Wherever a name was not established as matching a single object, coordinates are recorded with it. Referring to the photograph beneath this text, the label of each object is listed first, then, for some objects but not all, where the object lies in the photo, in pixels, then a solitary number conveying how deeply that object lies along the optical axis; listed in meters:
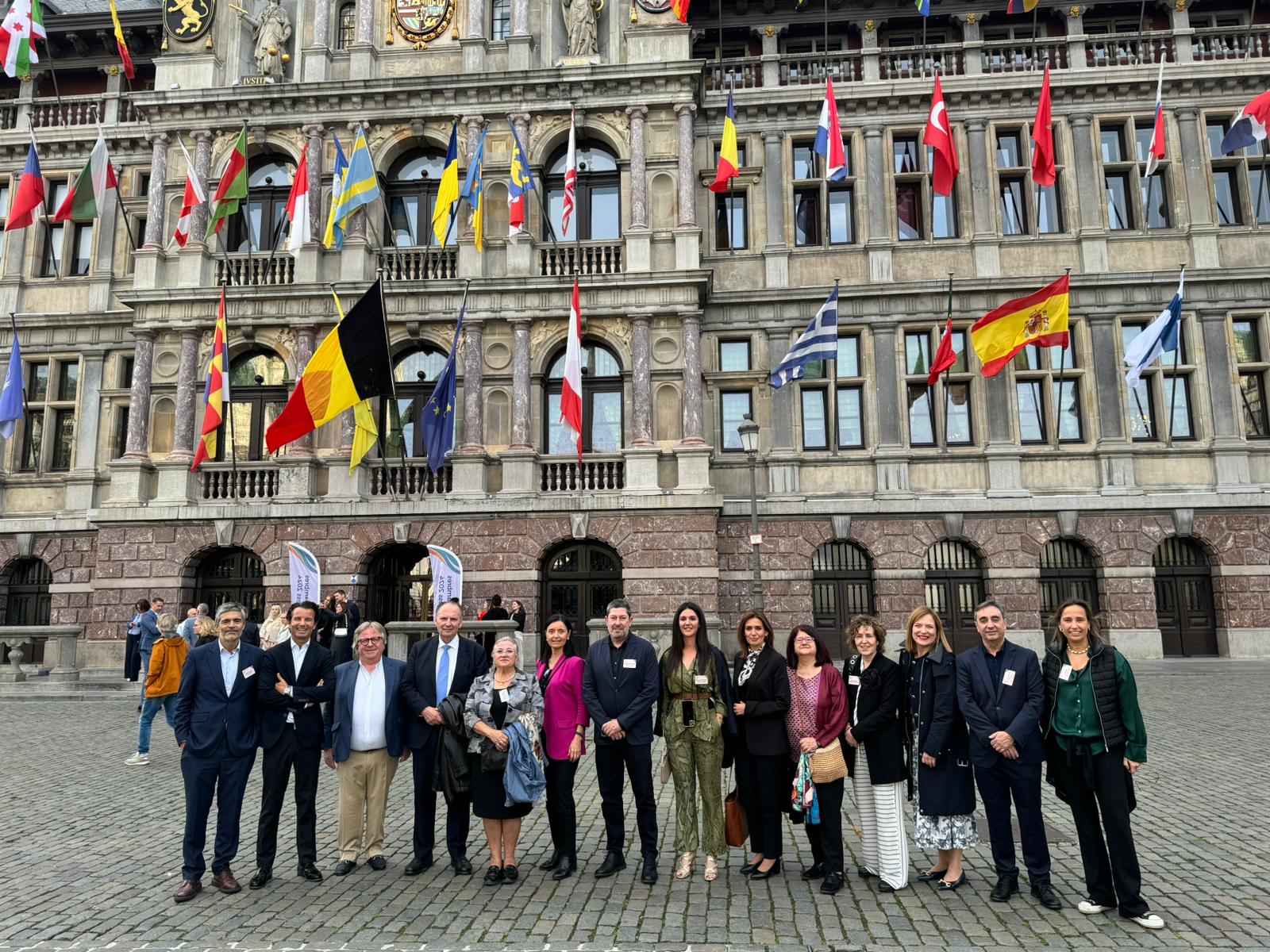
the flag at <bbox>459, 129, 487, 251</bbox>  21.06
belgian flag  17.61
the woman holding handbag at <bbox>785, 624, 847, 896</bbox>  6.44
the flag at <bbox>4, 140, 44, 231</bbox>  20.53
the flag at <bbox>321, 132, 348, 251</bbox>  21.25
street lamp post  16.88
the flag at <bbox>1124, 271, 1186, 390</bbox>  19.47
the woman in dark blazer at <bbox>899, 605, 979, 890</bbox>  6.34
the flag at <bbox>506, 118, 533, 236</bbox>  20.94
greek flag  19.66
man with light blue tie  6.91
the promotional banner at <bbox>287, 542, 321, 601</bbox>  19.06
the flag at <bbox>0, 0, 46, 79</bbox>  20.66
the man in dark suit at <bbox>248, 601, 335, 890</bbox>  6.77
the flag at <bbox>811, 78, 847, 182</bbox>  20.47
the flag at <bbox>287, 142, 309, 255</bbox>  21.06
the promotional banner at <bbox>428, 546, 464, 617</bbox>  19.08
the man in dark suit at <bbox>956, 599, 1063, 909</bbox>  6.12
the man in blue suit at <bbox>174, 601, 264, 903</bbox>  6.52
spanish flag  19.38
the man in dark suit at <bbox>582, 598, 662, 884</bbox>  6.80
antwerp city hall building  21.08
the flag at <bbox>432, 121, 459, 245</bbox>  20.34
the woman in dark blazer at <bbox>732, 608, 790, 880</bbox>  6.59
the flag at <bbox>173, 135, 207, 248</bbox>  21.06
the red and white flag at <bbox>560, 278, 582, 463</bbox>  19.36
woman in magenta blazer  6.79
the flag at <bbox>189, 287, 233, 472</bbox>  20.41
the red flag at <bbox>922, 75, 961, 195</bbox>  20.16
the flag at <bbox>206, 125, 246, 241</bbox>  20.47
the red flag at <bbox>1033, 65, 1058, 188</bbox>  20.12
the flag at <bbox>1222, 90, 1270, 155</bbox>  19.52
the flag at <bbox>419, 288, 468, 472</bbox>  19.69
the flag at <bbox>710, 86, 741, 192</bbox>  20.84
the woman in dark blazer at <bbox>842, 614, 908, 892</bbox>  6.45
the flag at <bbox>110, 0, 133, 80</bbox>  22.19
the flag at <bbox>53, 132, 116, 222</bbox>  20.81
